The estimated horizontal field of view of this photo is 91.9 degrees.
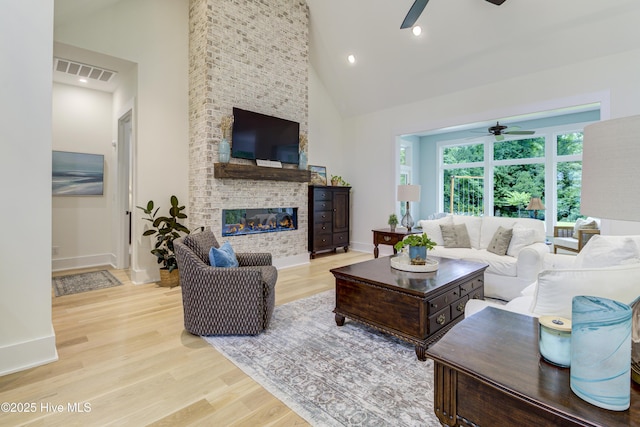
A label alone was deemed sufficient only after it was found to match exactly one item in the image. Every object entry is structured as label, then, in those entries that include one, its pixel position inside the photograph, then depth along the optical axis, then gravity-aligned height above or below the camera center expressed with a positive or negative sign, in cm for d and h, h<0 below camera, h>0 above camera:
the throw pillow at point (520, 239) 378 -33
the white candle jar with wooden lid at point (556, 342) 102 -43
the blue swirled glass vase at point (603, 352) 83 -38
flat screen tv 471 +121
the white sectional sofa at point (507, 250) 344 -49
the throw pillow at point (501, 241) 386 -36
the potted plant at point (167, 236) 423 -34
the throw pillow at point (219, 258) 283 -43
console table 86 -54
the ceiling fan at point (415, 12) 305 +208
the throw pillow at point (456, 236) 435 -34
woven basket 423 -92
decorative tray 290 -51
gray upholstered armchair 265 -75
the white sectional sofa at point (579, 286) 123 -31
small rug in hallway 405 -101
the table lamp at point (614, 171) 77 +11
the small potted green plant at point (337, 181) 679 +68
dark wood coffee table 238 -72
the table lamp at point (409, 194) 511 +30
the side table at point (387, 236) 514 -41
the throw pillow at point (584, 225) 520 -21
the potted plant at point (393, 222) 555 -18
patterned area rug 178 -113
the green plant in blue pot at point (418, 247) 301 -34
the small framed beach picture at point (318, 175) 653 +80
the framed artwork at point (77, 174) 509 +63
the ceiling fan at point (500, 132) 581 +154
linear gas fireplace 480 -15
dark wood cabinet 612 -13
